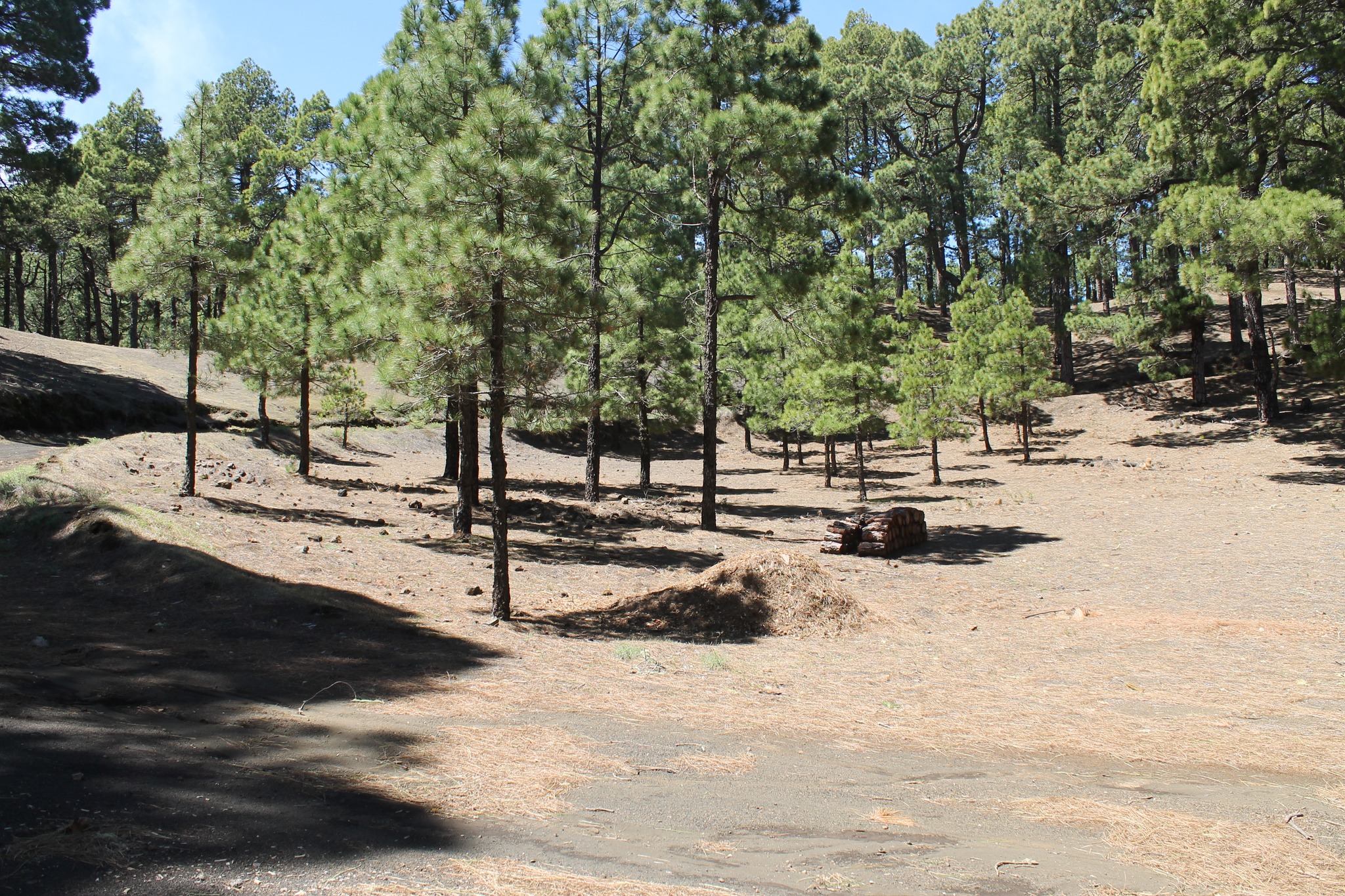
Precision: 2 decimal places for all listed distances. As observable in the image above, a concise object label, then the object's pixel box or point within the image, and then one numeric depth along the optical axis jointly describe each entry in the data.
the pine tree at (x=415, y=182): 9.55
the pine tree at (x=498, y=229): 9.23
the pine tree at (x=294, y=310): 15.95
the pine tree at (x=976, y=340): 28.50
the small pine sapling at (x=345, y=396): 21.95
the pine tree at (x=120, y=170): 35.47
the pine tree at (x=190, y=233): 15.31
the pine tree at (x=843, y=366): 19.38
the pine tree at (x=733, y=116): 15.71
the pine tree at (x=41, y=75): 21.22
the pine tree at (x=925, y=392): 25.09
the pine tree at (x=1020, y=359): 27.95
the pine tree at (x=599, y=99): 18.08
